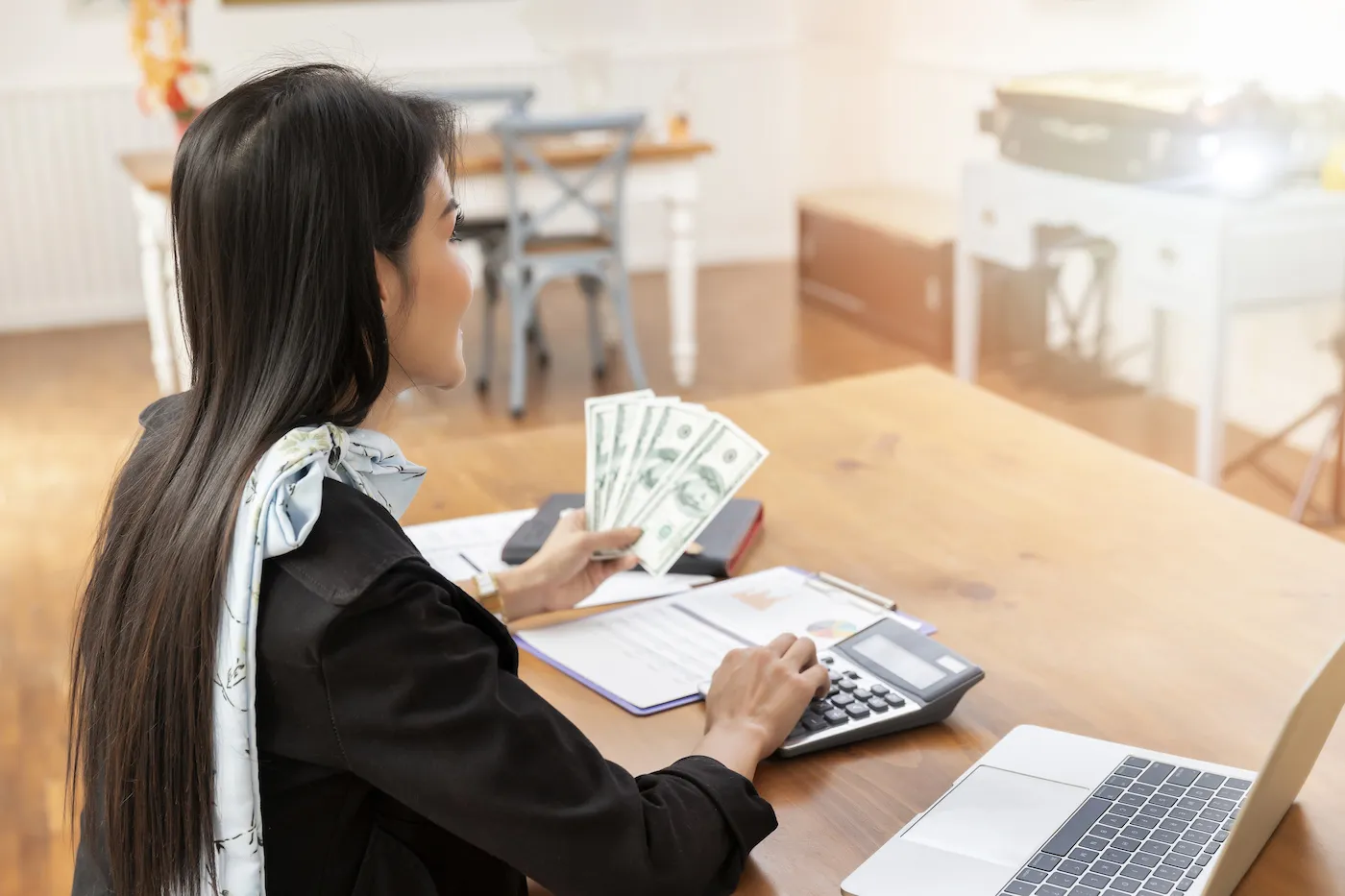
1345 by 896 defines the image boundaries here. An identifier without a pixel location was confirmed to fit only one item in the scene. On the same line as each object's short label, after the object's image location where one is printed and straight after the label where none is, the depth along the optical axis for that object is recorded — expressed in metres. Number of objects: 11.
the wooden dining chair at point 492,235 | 4.57
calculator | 1.11
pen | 1.35
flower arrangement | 4.20
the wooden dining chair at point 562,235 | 4.14
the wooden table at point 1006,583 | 1.04
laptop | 0.87
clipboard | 1.22
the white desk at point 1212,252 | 3.21
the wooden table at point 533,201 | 4.26
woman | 0.84
